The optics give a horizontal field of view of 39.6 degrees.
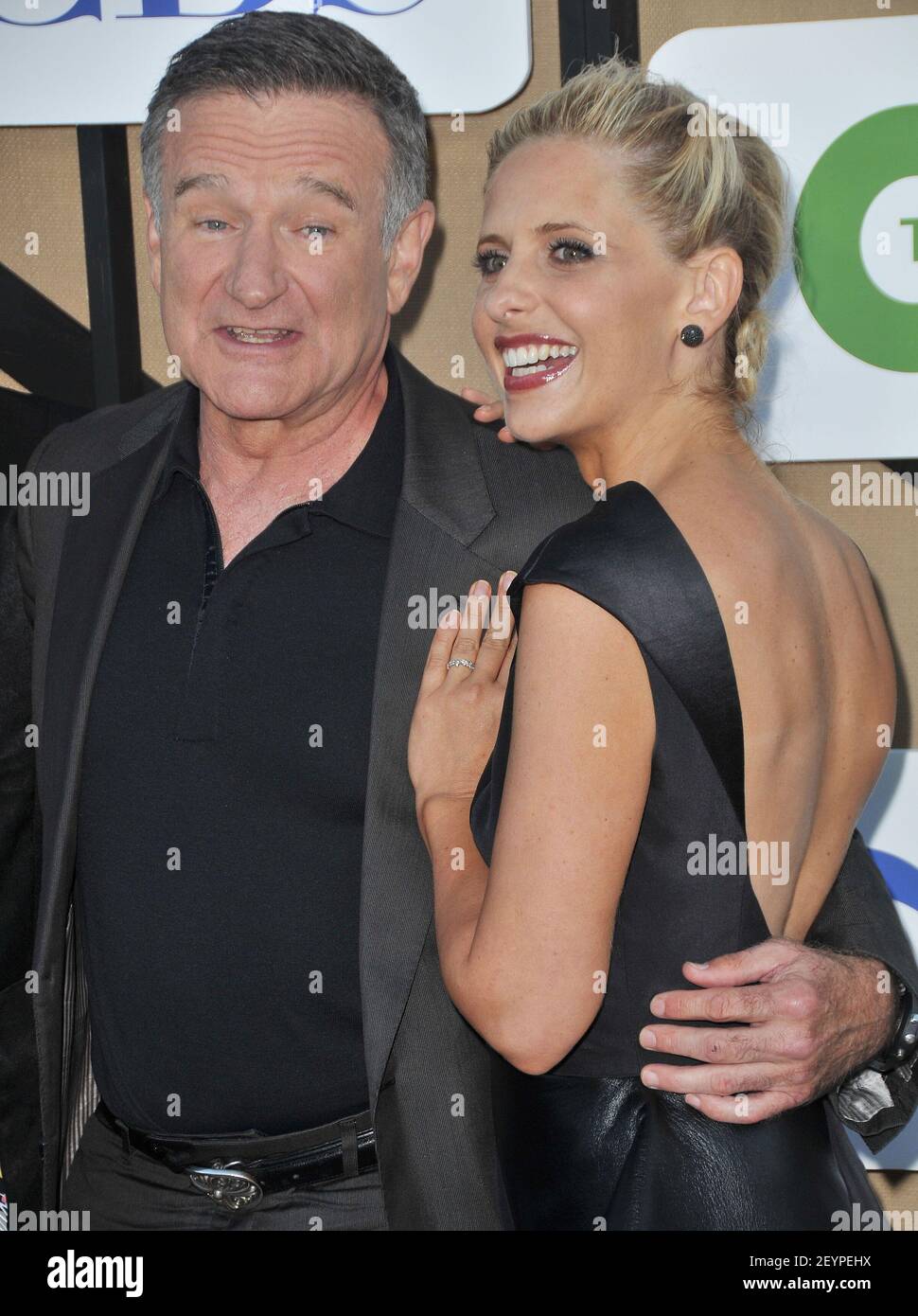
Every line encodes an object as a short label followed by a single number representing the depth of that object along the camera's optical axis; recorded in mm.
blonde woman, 1266
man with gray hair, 1566
